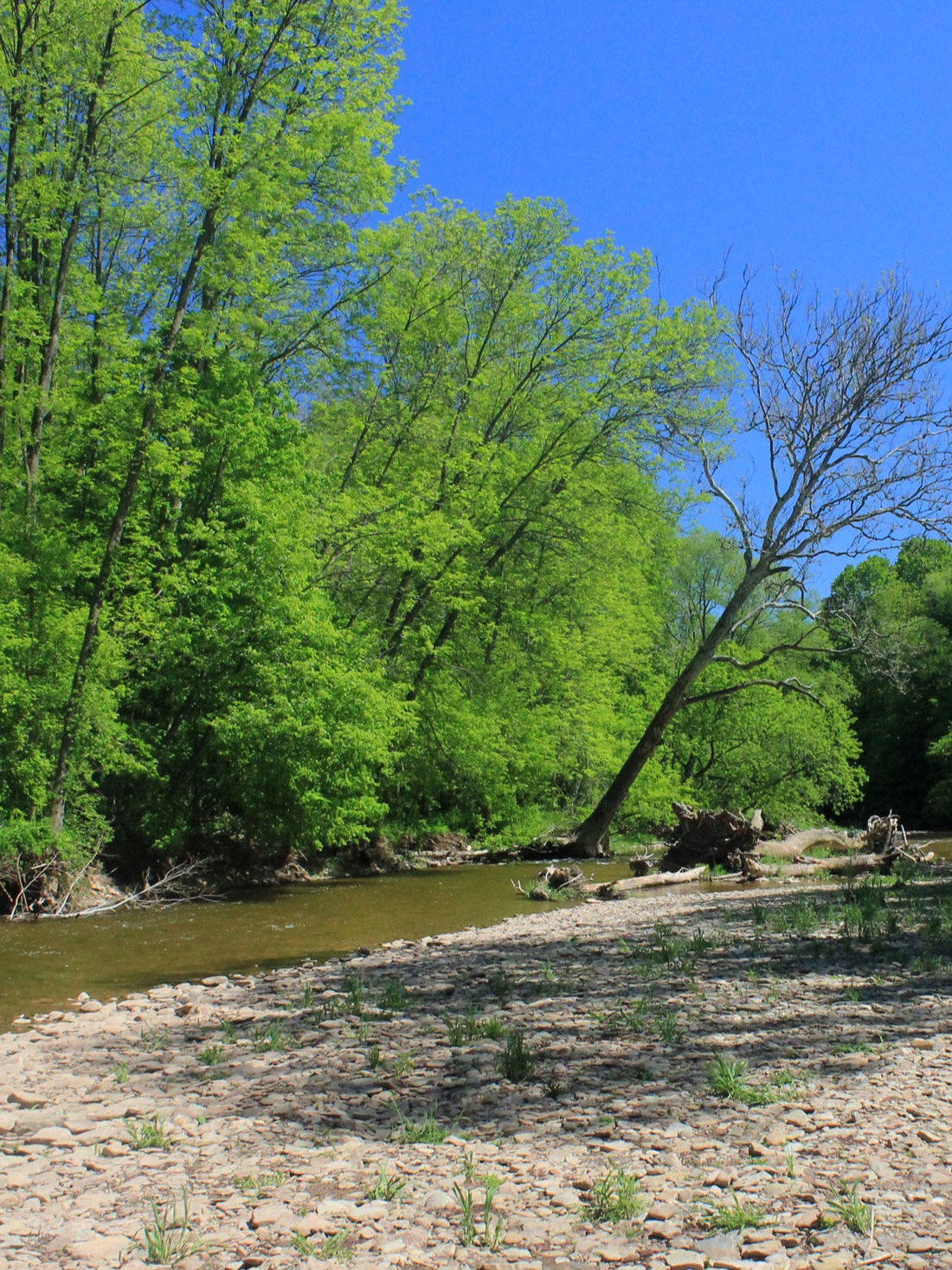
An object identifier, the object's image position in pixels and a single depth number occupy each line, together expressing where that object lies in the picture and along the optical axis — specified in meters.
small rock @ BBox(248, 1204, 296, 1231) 3.93
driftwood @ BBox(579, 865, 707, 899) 16.84
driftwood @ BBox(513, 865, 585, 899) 16.58
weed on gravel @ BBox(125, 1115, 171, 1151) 4.86
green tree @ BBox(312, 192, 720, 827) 22.70
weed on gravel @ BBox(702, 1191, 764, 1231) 3.64
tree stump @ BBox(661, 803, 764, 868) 20.62
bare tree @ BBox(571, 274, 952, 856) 17.94
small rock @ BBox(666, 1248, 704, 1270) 3.37
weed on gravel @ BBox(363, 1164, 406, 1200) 4.12
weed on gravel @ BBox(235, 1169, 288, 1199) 4.27
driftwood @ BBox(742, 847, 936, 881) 18.42
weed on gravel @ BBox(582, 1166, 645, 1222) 3.80
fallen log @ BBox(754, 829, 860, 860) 21.14
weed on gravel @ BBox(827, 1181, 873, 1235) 3.53
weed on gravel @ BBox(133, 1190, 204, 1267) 3.66
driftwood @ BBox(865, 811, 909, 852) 20.02
